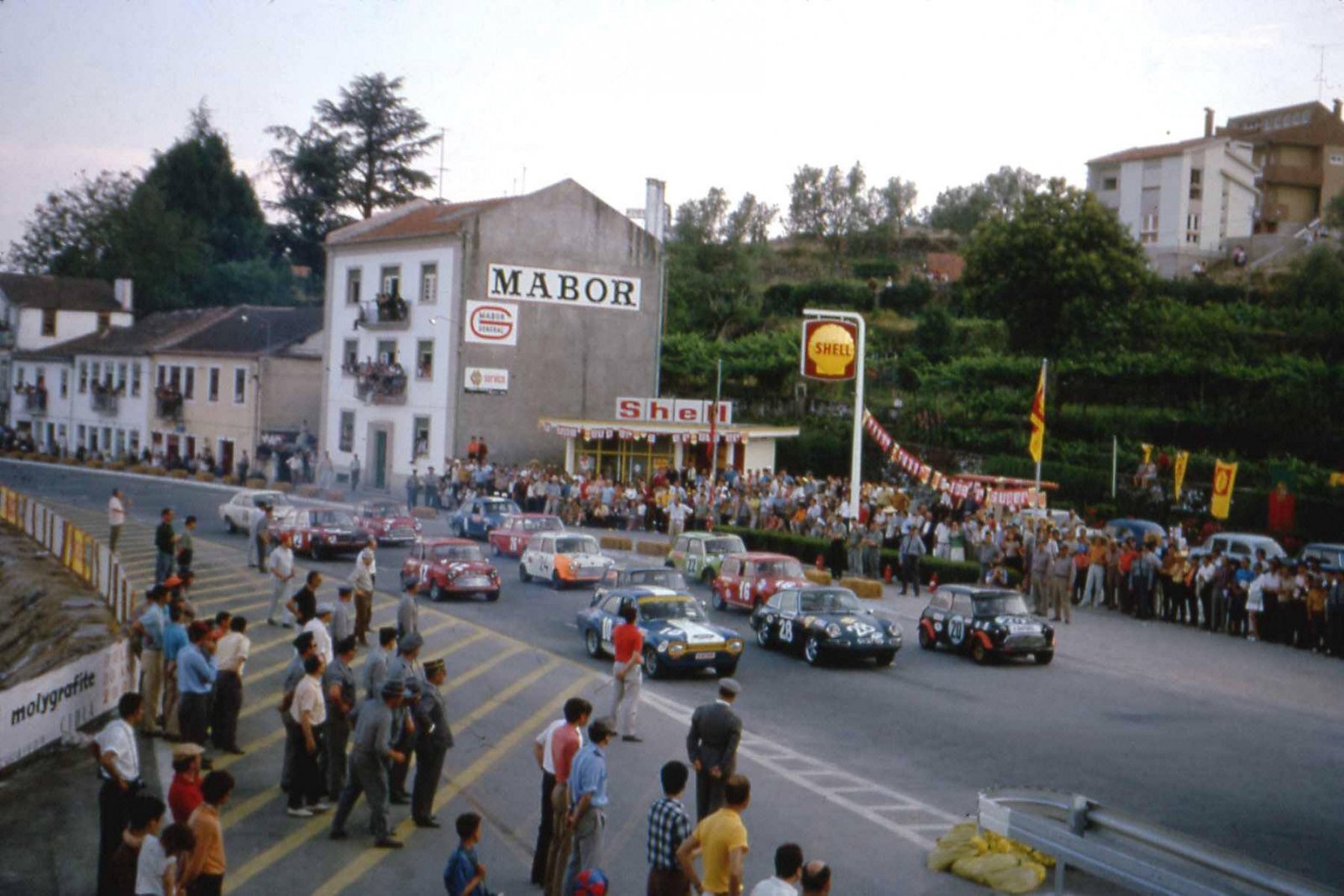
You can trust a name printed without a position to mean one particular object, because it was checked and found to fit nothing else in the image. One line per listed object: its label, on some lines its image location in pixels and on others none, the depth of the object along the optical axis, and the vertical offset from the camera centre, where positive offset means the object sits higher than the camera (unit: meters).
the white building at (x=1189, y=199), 72.38 +13.96
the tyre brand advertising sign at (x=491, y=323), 55.97 +3.50
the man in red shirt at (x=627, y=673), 16.38 -3.32
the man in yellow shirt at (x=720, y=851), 8.80 -2.95
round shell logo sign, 37.84 +2.12
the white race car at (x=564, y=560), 32.69 -3.84
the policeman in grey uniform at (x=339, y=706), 13.29 -3.18
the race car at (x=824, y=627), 22.70 -3.63
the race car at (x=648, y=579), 25.61 -3.28
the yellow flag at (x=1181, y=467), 40.78 -0.76
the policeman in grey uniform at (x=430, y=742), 12.68 -3.34
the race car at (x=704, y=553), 33.25 -3.51
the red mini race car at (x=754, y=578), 27.94 -3.43
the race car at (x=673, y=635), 21.08 -3.61
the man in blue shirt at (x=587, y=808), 10.39 -3.18
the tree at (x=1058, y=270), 51.25 +6.61
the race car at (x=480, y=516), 41.84 -3.63
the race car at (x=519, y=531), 38.03 -3.67
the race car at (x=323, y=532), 36.25 -3.83
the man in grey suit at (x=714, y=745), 12.46 -3.15
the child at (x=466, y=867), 9.15 -3.27
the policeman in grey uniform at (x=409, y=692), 12.74 -2.88
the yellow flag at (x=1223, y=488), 34.91 -1.17
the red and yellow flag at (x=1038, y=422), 35.97 +0.34
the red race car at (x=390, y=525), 39.49 -3.83
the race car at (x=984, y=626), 23.53 -3.57
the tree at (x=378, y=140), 71.81 +14.80
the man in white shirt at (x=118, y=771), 11.37 -3.38
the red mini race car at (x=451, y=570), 29.81 -3.87
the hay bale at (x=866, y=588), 31.52 -3.93
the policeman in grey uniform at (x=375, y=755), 12.08 -3.31
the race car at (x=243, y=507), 42.91 -3.93
